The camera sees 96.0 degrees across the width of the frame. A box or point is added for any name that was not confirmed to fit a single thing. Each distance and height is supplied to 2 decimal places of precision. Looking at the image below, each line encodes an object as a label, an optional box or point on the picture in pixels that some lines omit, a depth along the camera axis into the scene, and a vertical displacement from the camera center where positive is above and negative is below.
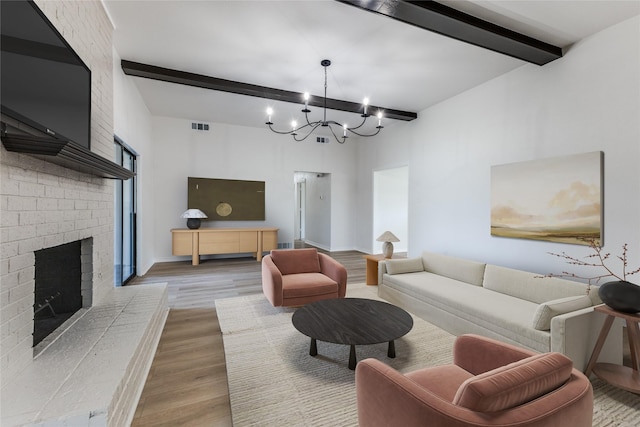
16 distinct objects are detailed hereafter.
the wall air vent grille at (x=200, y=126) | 6.80 +2.02
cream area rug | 1.83 -1.27
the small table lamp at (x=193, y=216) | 6.35 -0.11
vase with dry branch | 2.01 -0.59
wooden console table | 6.31 -0.68
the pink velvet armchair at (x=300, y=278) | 3.37 -0.85
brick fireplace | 1.42 -0.66
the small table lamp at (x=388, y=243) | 4.59 -0.49
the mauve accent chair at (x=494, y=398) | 1.01 -0.71
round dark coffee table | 2.22 -0.95
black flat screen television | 1.41 +0.80
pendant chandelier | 3.56 +2.00
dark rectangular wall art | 6.82 +0.31
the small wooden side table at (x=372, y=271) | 4.77 -0.98
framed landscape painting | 3.22 +0.18
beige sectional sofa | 2.21 -0.88
